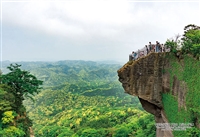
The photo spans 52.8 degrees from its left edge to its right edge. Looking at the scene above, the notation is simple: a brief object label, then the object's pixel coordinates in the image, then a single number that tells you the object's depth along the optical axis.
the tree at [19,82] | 20.73
